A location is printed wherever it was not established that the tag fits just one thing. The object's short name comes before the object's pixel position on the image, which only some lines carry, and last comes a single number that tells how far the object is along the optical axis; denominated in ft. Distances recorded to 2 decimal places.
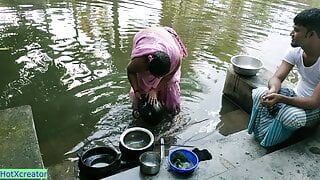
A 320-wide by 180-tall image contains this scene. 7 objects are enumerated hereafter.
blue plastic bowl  7.72
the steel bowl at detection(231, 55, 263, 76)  12.09
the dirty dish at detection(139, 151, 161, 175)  7.75
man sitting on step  8.10
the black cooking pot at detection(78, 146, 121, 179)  8.24
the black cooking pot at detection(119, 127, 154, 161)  8.85
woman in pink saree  9.24
